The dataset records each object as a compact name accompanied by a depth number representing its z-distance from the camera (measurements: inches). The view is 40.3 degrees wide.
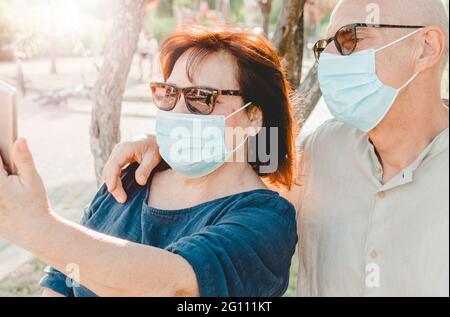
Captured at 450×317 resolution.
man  78.4
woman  76.2
